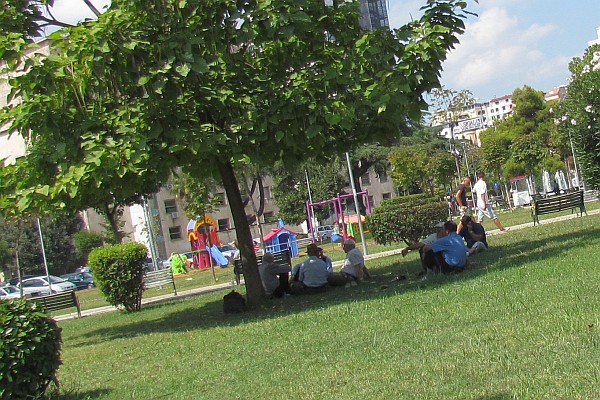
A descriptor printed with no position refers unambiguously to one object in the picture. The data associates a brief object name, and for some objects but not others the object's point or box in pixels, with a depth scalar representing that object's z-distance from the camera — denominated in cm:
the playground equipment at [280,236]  4006
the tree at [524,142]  5112
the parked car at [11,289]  4425
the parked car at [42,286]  4691
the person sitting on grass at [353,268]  1541
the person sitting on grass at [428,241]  1432
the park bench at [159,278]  2512
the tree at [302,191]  7056
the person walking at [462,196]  2128
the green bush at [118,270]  1986
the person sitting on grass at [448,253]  1370
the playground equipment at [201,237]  4300
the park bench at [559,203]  2345
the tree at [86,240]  6615
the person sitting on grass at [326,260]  1661
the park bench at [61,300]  2152
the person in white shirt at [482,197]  2467
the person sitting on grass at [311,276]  1560
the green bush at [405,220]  2059
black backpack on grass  1440
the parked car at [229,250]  4563
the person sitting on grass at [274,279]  1589
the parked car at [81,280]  5396
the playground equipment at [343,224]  3500
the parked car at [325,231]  5800
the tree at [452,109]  6894
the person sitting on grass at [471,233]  1731
